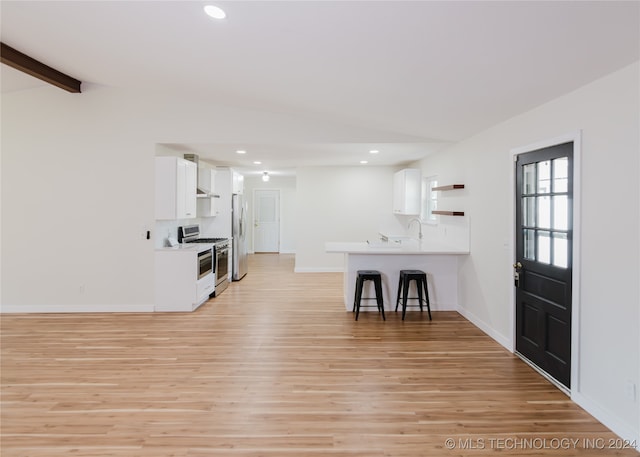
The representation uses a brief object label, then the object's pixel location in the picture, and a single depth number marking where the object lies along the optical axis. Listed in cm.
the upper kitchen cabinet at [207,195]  617
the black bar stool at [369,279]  478
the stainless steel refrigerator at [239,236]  704
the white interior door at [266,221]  1156
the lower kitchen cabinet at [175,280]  502
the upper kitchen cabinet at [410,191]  675
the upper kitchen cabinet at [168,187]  495
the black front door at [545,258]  282
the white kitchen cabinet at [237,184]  724
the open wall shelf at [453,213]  480
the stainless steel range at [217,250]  582
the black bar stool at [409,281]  476
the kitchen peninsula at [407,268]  509
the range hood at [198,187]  575
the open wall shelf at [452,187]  475
